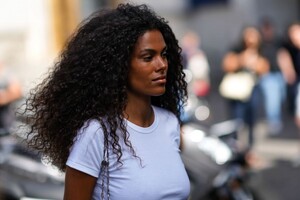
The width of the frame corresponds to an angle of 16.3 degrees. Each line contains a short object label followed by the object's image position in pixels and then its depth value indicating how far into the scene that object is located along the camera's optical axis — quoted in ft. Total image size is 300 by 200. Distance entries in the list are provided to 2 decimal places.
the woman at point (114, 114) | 11.12
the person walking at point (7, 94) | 36.18
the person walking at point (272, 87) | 45.05
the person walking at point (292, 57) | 47.22
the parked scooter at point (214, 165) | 25.48
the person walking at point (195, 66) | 53.43
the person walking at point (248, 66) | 43.41
